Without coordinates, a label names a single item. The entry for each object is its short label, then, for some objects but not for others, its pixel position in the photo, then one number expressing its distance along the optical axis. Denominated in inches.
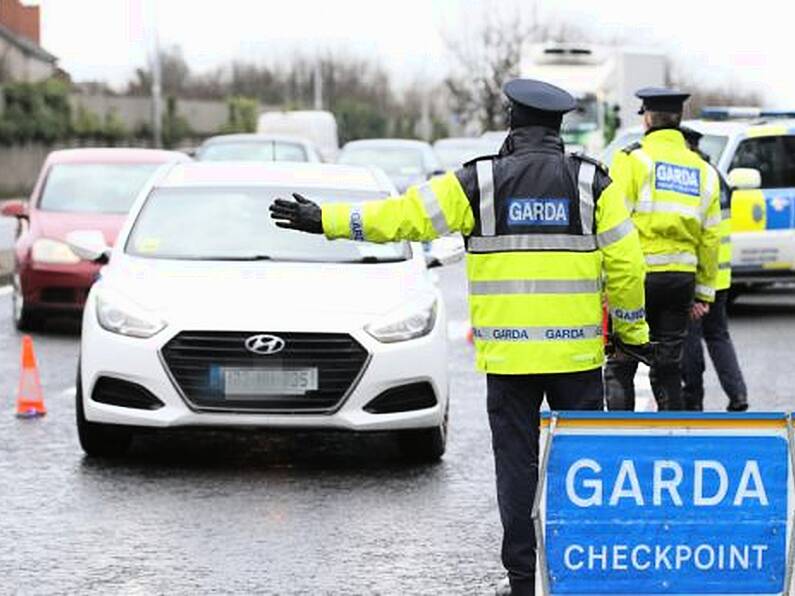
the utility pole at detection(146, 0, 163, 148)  2385.6
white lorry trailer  1745.8
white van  1851.6
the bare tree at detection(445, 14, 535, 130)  3678.6
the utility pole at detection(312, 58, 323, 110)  3535.9
